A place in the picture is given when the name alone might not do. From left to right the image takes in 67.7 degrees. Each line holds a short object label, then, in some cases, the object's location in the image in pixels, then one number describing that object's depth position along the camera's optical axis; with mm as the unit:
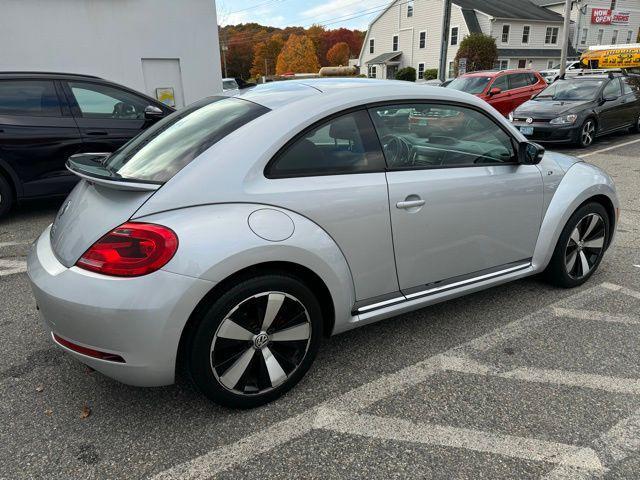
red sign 50625
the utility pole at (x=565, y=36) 20609
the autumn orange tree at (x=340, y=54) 87625
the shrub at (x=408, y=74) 45250
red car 12914
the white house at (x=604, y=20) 50250
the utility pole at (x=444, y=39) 16609
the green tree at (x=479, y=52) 36562
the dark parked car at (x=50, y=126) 5312
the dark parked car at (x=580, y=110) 10148
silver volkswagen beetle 2023
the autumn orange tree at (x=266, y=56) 86938
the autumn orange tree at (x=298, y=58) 80438
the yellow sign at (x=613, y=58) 26391
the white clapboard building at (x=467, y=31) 41375
